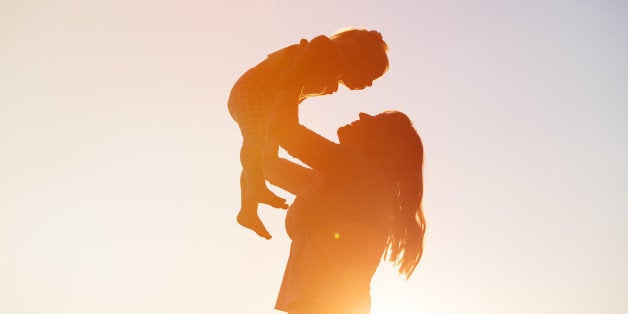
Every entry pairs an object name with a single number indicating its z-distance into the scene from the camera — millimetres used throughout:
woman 3760
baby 3676
